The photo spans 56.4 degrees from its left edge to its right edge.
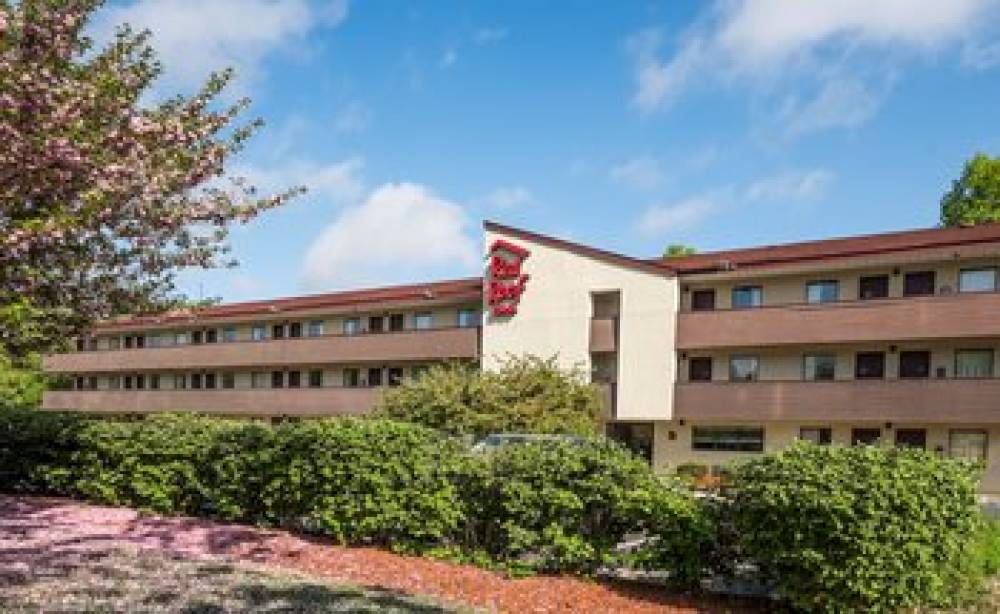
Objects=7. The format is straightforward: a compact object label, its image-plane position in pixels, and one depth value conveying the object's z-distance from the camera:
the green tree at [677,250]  71.94
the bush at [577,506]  12.13
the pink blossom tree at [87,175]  11.53
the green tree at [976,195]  56.33
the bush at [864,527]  9.94
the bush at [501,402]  33.31
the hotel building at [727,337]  32.56
